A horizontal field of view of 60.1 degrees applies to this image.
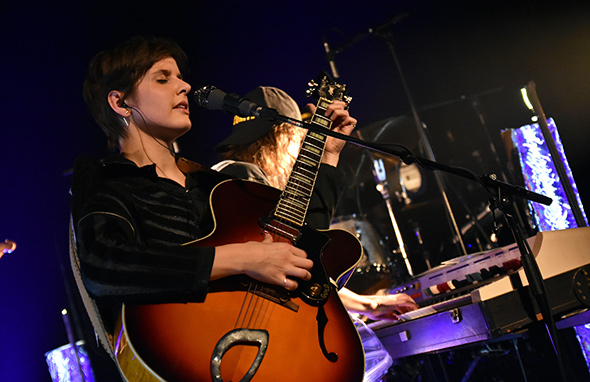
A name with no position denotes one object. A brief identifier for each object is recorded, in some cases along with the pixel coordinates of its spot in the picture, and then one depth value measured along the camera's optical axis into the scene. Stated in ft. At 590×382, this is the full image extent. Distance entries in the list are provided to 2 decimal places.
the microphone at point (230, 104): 6.91
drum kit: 21.79
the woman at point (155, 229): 5.27
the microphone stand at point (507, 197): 6.90
